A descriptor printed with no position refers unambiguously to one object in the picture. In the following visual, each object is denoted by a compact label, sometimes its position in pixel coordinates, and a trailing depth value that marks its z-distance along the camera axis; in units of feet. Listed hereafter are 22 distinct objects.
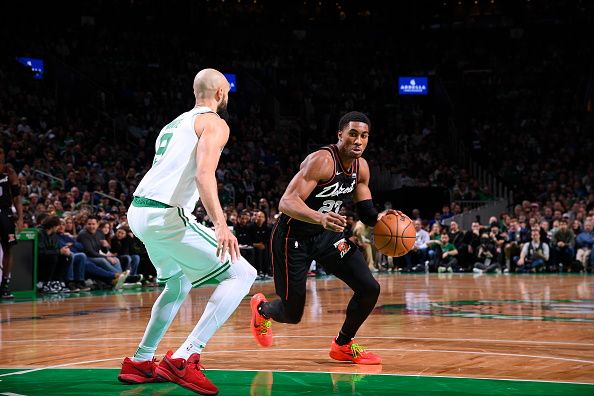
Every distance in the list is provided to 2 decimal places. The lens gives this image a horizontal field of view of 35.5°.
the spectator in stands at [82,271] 51.11
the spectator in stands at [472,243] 77.15
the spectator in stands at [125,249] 55.52
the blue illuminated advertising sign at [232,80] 107.76
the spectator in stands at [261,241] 65.72
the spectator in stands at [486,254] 76.43
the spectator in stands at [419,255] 77.66
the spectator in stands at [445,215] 87.86
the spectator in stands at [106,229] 54.85
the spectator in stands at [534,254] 73.56
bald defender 18.34
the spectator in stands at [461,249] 77.25
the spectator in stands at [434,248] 77.36
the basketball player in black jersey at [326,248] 22.20
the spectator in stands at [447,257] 76.74
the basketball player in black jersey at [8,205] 40.83
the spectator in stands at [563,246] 73.51
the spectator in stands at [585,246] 73.61
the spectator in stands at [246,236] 64.85
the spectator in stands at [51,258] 49.24
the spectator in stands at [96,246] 51.96
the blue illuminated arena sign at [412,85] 117.08
